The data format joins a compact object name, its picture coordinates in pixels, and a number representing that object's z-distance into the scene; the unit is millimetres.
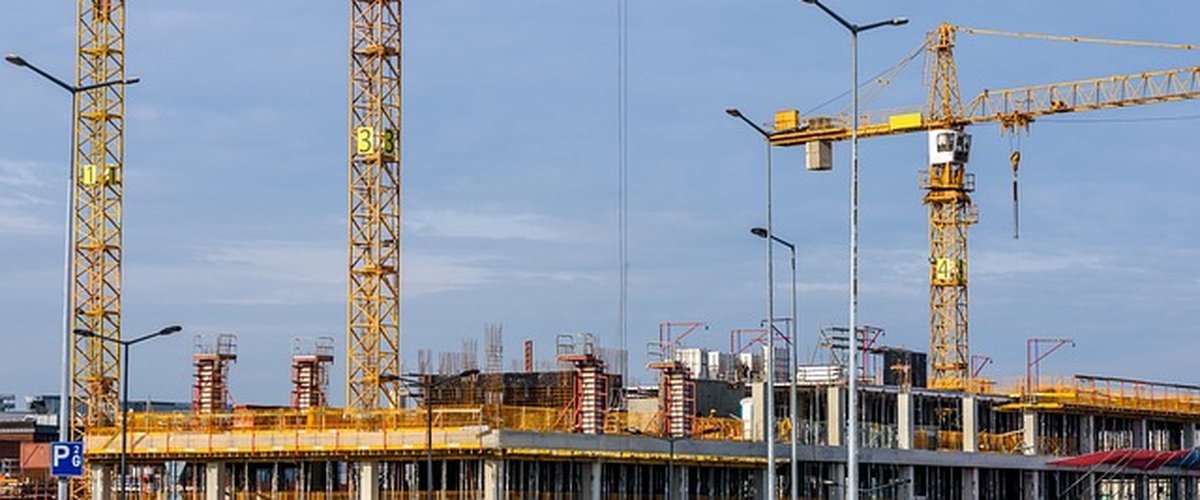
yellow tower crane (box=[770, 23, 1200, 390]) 140500
